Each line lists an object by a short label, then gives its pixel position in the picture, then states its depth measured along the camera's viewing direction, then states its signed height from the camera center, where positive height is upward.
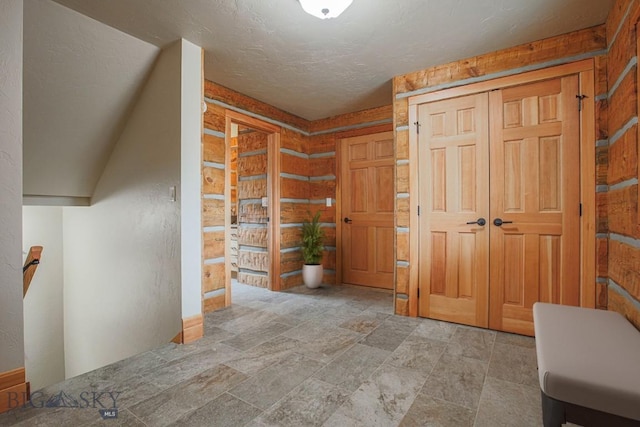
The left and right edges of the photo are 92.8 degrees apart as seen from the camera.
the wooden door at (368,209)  3.98 +0.02
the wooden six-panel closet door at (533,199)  2.30 +0.08
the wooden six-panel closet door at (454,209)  2.62 +0.01
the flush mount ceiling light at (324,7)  1.75 +1.19
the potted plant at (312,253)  4.05 -0.56
